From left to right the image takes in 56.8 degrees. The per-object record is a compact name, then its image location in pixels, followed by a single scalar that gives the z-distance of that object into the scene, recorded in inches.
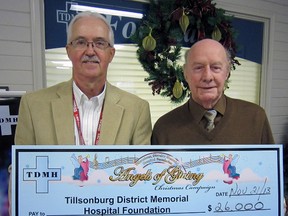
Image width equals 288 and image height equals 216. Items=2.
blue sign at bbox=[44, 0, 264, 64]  79.0
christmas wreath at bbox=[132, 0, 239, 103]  85.5
